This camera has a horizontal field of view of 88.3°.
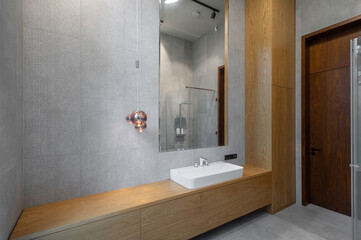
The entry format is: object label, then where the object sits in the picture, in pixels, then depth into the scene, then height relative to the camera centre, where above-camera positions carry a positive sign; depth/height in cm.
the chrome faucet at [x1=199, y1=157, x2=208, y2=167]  213 -49
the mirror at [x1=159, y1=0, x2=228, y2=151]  197 +53
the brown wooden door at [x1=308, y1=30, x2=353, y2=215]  227 -3
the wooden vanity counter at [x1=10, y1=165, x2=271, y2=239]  111 -64
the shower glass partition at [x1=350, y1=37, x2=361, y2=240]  136 -15
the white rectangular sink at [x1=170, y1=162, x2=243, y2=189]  168 -55
